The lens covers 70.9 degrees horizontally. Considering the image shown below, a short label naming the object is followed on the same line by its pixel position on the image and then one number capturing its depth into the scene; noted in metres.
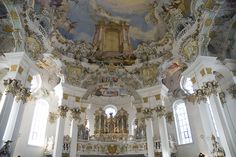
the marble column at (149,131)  11.03
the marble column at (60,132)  10.36
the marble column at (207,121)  8.87
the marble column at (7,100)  8.00
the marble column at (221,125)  8.13
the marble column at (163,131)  10.75
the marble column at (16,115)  8.36
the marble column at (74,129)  10.85
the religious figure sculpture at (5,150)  7.31
